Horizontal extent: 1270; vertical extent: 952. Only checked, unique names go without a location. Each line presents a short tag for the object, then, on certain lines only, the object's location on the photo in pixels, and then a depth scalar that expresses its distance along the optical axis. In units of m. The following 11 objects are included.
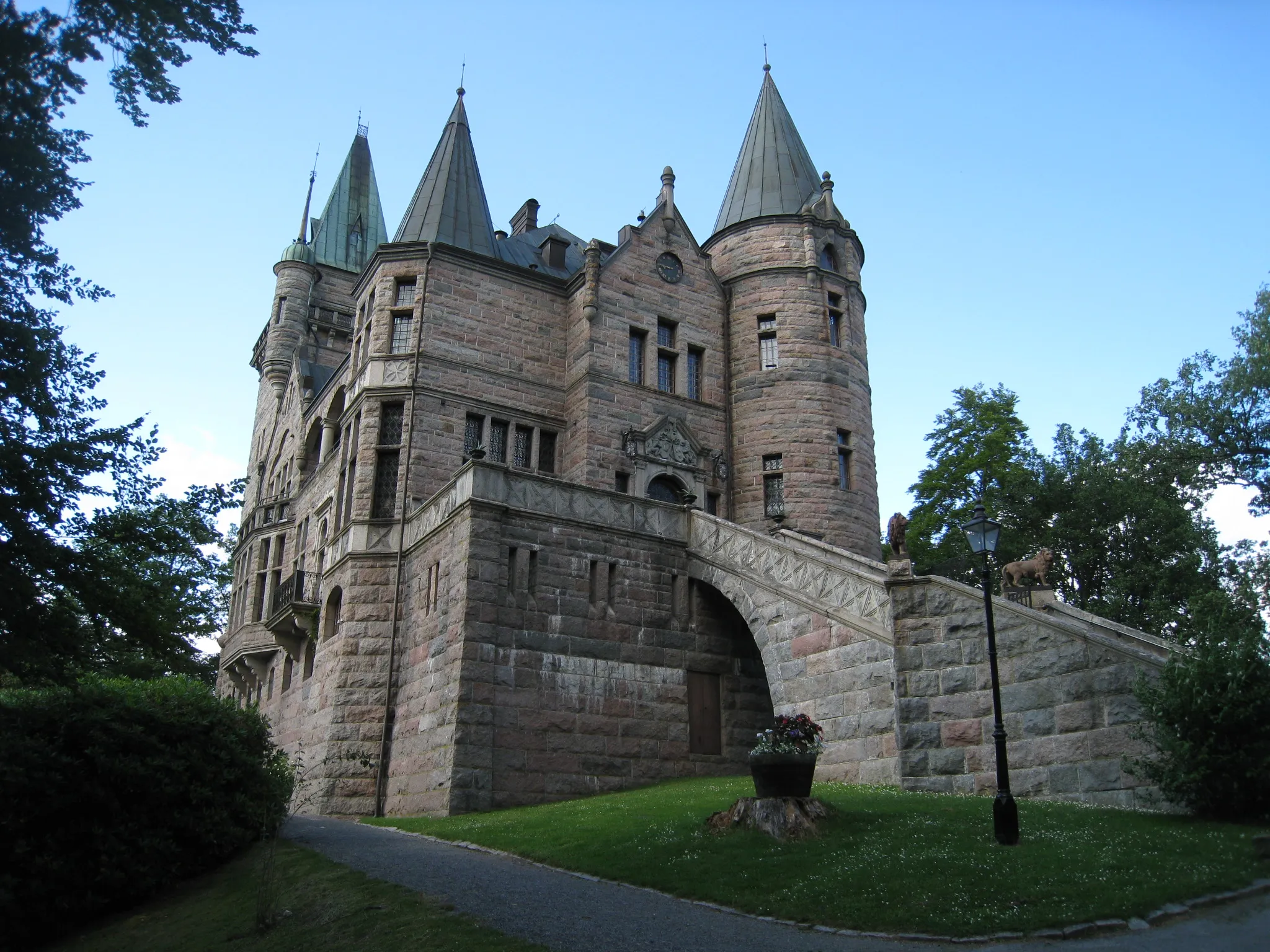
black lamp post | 12.25
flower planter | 13.99
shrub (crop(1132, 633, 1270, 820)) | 12.90
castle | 18.06
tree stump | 13.42
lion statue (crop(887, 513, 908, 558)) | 18.33
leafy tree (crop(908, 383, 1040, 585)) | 36.47
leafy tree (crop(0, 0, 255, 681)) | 12.55
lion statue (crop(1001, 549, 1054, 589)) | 24.11
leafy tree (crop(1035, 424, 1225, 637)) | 33.19
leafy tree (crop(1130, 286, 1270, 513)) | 32.19
